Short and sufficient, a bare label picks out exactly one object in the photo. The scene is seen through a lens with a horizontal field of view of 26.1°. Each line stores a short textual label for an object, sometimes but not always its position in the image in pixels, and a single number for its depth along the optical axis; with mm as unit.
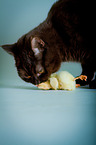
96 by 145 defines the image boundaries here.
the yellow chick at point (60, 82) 1171
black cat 1059
